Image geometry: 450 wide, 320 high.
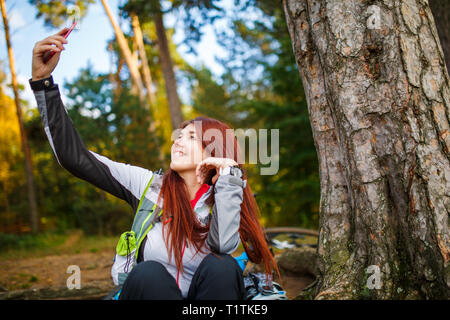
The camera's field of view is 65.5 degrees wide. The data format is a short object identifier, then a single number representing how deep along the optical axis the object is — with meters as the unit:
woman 1.75
